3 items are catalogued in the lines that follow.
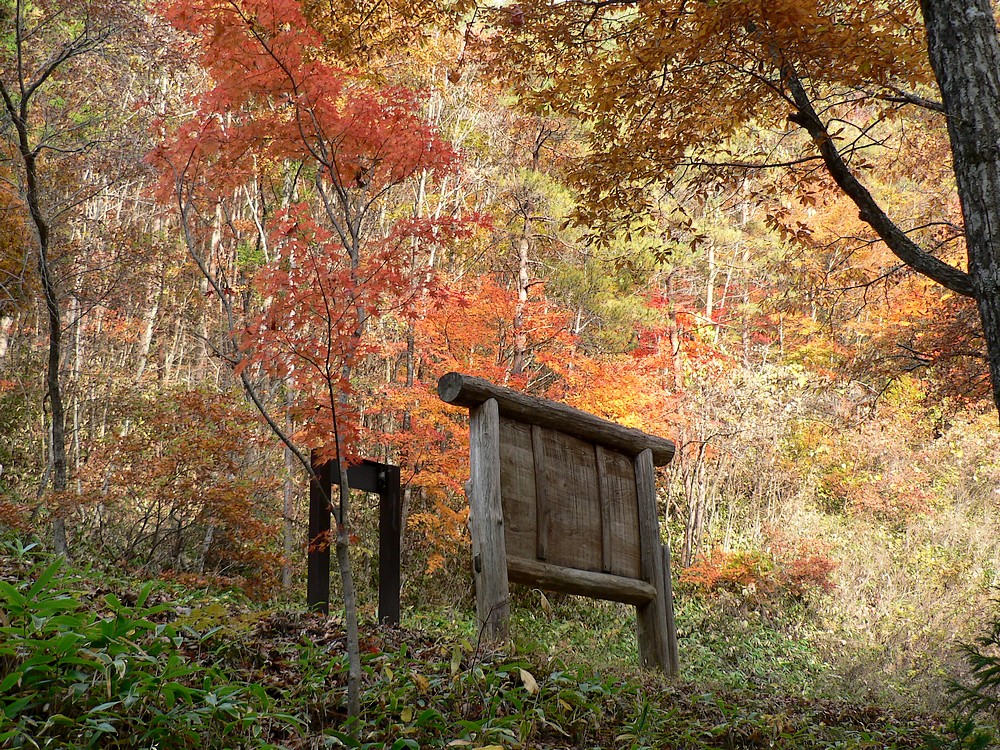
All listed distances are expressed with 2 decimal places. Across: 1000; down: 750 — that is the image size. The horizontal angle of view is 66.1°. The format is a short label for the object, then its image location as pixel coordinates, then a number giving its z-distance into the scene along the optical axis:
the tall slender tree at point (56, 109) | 7.29
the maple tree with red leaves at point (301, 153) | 4.39
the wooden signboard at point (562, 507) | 4.91
